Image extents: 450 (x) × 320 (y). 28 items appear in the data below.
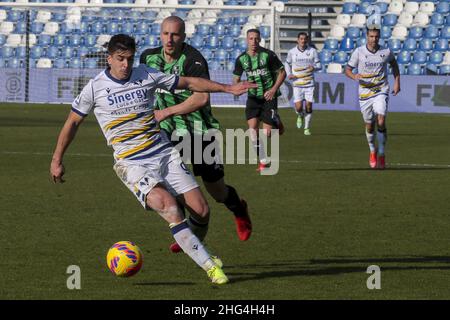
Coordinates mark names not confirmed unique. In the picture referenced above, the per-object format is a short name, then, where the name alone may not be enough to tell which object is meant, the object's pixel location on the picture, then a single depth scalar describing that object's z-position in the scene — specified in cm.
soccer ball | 893
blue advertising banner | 3931
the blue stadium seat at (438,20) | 4359
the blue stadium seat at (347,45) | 4378
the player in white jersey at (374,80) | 1975
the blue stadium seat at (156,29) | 4225
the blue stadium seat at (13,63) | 4450
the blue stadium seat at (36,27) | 4612
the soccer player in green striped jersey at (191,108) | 997
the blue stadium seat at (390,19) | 4444
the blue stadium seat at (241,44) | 4375
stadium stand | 4247
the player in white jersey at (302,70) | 3105
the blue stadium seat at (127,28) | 4259
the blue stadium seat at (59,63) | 4300
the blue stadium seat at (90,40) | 4319
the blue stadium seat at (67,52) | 4342
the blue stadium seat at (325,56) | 4344
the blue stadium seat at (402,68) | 4288
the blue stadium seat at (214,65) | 4158
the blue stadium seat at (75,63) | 4191
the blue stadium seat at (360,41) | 4372
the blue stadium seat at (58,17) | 4559
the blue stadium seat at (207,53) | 4364
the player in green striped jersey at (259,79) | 1970
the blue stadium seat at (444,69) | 4119
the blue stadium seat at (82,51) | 4254
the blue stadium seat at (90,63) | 4072
